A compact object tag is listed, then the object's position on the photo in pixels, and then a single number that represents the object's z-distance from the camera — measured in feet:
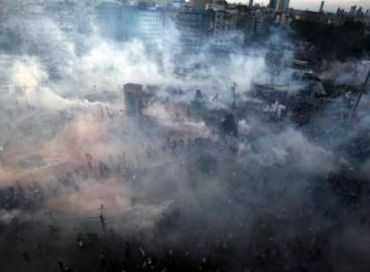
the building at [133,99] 121.49
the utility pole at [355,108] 125.80
